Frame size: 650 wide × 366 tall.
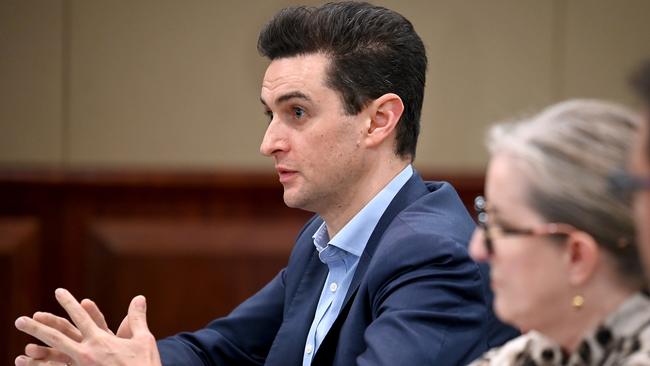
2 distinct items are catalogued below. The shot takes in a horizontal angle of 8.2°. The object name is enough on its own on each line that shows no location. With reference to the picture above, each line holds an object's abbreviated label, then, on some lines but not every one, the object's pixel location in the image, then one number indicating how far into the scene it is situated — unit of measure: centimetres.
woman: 479
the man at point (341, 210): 516
